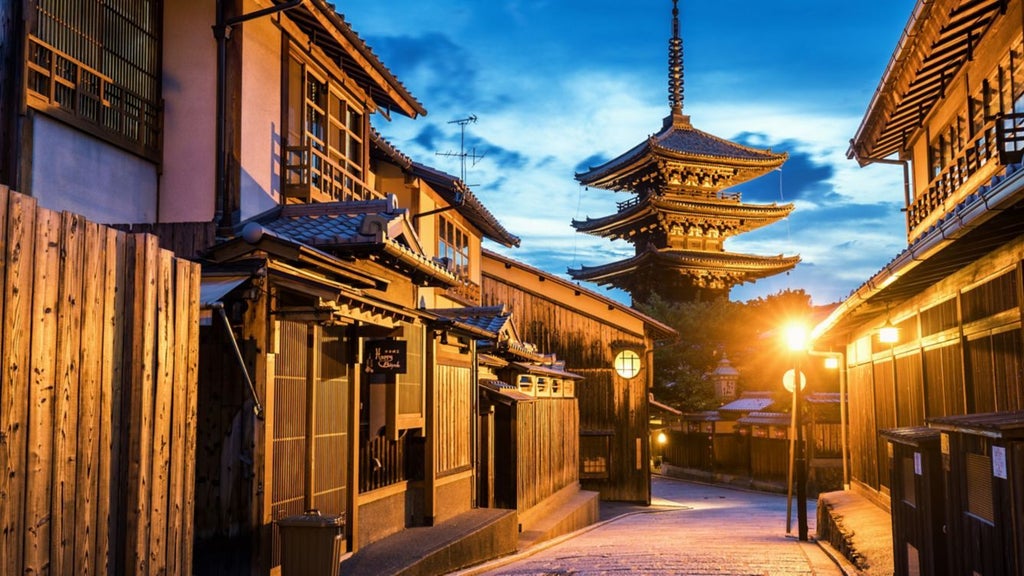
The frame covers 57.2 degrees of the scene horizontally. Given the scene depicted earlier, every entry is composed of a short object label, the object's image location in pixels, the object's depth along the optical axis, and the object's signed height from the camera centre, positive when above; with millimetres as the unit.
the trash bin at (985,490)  6027 -788
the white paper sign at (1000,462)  6176 -545
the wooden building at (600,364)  33312 +708
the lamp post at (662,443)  48000 -3185
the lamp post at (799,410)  18120 -617
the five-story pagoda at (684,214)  52406 +9523
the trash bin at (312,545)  9203 -1555
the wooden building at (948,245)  9336 +1379
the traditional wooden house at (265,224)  9375 +1997
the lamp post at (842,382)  23078 -22
